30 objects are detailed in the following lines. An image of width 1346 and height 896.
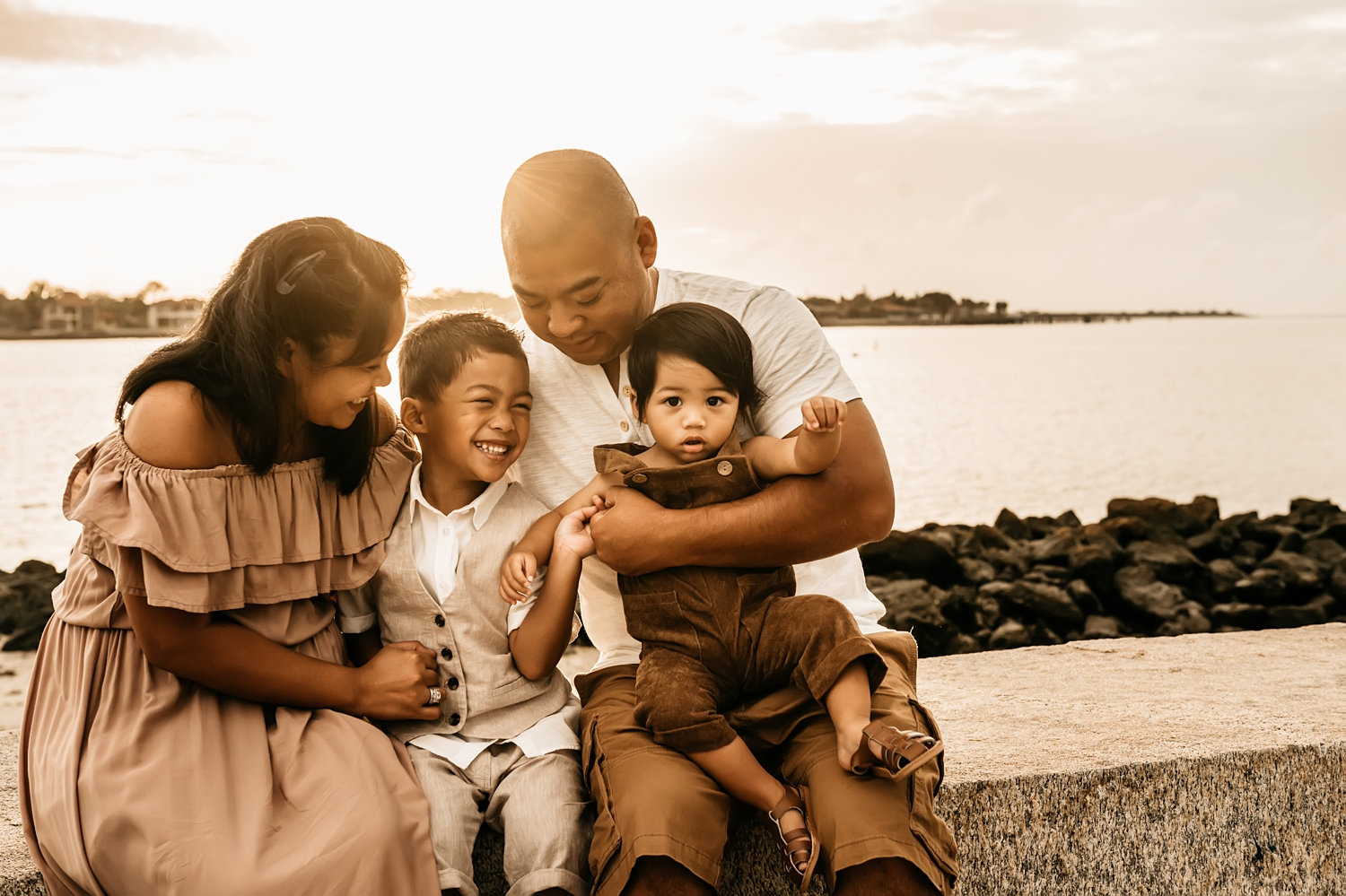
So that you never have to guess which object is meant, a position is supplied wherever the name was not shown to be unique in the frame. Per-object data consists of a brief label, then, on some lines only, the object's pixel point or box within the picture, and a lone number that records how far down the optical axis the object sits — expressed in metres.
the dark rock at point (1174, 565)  7.47
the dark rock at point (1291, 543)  8.10
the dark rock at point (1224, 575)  7.27
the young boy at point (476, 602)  2.51
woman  2.21
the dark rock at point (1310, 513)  9.47
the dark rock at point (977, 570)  7.46
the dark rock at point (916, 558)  7.47
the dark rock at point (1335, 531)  8.71
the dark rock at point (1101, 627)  6.43
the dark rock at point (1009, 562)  7.63
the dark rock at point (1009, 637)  6.21
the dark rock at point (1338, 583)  7.11
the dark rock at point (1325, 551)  7.91
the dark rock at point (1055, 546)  7.68
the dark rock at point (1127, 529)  8.40
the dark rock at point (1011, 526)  9.47
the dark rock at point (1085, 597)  6.82
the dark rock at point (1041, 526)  9.52
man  2.20
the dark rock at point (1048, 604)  6.47
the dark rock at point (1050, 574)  7.13
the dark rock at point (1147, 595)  6.71
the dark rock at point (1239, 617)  6.67
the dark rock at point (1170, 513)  9.02
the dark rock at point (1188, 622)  6.55
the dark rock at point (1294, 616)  6.55
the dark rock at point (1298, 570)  7.14
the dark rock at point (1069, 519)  10.00
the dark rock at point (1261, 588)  7.03
